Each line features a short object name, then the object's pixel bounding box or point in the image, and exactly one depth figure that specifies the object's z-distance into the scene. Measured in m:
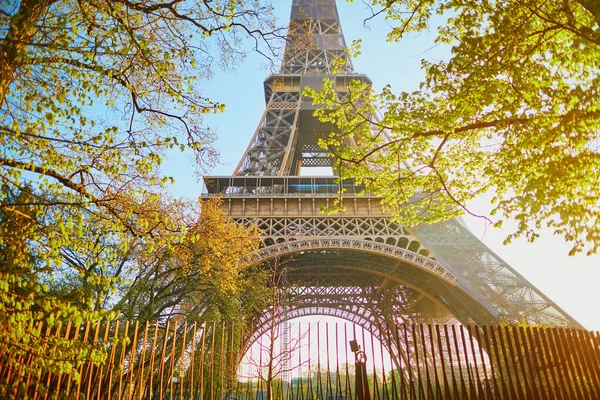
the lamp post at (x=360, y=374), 7.28
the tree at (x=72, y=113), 4.18
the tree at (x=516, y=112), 6.92
